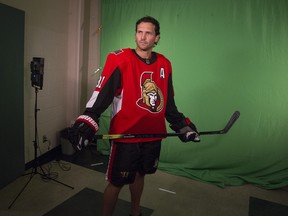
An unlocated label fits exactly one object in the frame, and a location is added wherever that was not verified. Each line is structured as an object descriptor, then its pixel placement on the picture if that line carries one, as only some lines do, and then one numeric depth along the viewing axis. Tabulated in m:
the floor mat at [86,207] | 2.04
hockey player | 1.54
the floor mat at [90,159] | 3.02
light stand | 2.36
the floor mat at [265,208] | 2.25
